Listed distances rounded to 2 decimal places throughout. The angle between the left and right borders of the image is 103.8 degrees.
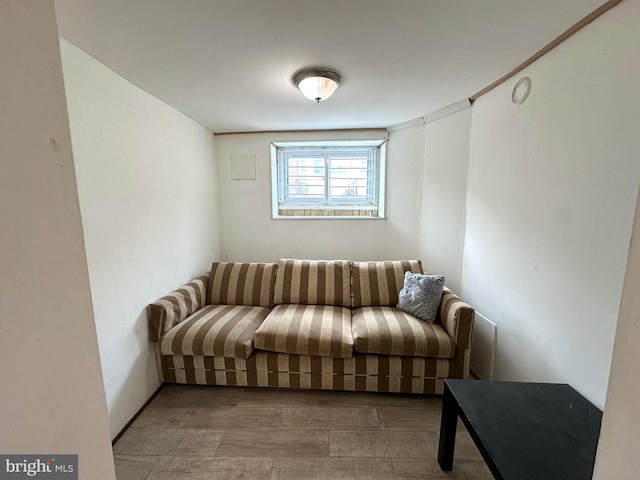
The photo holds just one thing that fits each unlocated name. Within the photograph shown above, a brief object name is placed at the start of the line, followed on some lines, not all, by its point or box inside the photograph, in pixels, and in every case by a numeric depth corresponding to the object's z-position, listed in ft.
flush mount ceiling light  5.00
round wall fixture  4.89
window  9.72
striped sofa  5.75
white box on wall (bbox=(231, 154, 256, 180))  9.26
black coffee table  2.91
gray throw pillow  6.49
